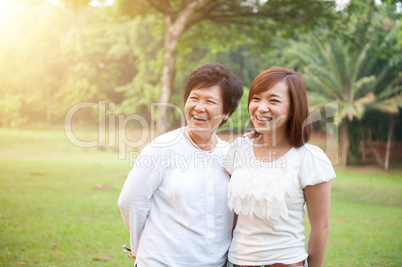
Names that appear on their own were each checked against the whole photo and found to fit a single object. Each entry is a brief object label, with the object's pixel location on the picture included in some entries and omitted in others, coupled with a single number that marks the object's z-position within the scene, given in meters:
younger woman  2.00
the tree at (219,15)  9.92
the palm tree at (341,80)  15.98
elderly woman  2.16
